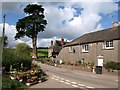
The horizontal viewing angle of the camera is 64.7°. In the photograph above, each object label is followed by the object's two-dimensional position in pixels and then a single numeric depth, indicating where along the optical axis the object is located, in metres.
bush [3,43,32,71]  8.79
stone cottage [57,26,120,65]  14.02
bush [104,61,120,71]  11.74
